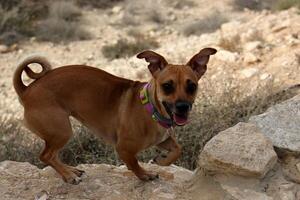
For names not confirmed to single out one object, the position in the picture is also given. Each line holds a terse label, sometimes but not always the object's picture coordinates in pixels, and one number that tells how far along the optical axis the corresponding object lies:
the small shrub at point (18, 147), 7.07
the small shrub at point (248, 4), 17.03
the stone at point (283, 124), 4.99
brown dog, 4.78
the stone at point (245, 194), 4.62
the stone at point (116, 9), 17.34
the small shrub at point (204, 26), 14.94
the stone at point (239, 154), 4.74
